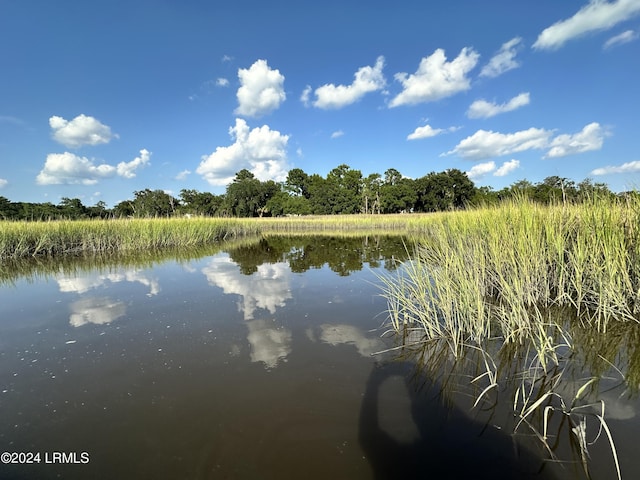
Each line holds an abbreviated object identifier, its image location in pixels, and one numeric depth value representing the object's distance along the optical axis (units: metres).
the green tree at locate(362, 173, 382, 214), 49.84
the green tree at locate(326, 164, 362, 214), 48.34
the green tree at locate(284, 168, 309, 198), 56.47
